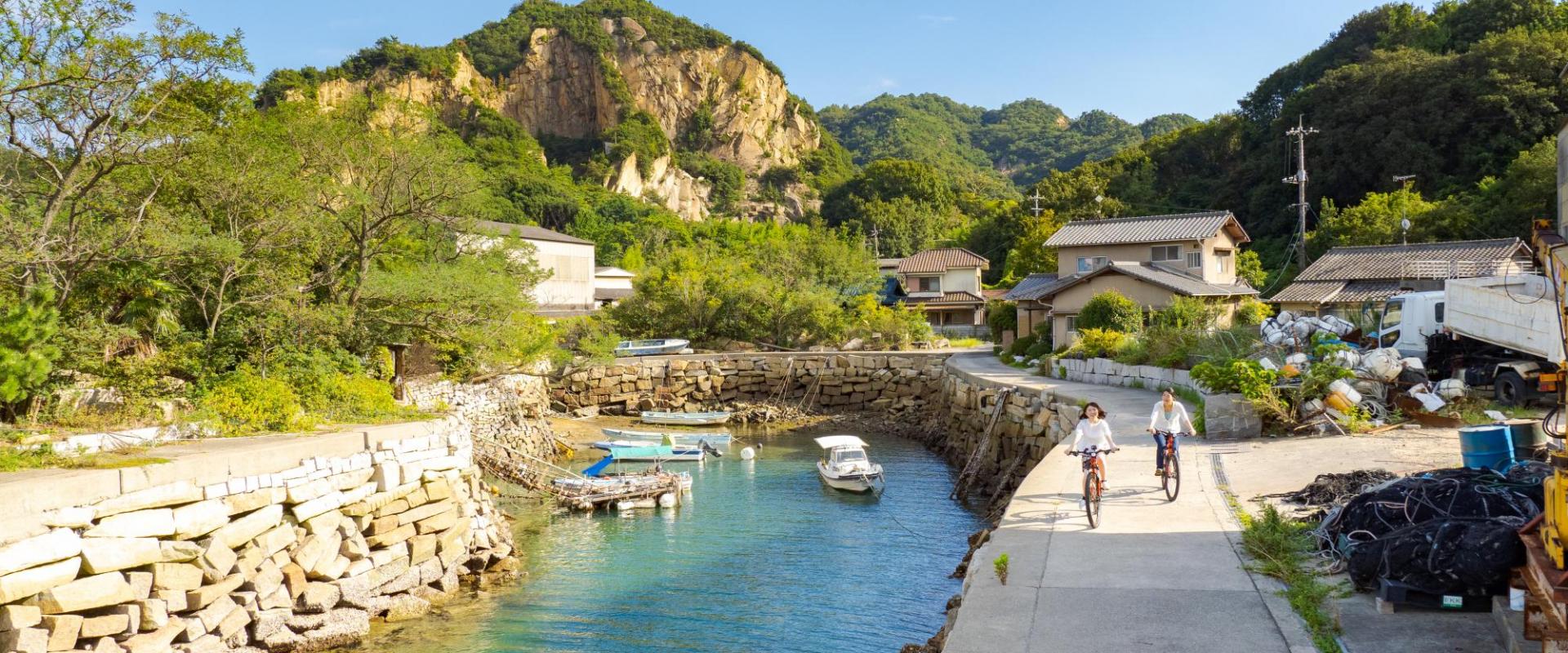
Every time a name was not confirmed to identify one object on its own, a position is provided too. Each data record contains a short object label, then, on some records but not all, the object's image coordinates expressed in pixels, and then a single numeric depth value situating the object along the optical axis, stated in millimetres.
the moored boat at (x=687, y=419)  35125
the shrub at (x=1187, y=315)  28047
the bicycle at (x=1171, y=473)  11457
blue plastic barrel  9969
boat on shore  41438
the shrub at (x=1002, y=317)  40125
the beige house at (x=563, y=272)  45656
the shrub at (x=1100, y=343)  27312
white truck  16234
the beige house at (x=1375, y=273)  31234
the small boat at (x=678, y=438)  30094
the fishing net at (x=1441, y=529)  6680
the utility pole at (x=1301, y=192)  40075
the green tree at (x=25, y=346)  11336
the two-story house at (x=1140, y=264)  32094
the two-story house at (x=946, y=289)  53281
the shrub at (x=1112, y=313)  29750
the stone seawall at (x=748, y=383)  38250
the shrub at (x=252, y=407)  13555
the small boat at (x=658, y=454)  26812
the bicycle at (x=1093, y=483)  10531
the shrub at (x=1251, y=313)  29891
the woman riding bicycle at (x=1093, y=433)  10961
